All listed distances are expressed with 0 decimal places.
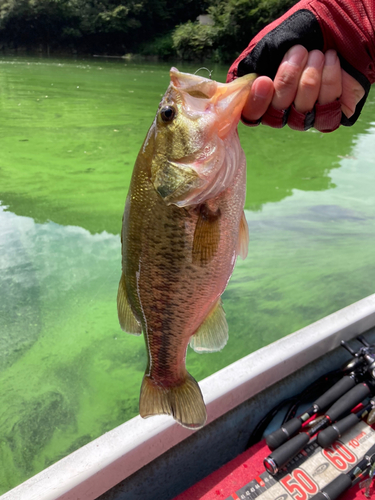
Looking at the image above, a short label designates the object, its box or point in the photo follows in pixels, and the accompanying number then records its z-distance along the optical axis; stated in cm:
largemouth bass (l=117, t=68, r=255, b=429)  30
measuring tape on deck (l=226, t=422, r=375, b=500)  46
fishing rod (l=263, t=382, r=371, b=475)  48
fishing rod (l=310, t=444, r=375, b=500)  44
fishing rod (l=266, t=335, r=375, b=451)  50
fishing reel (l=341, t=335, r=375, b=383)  57
